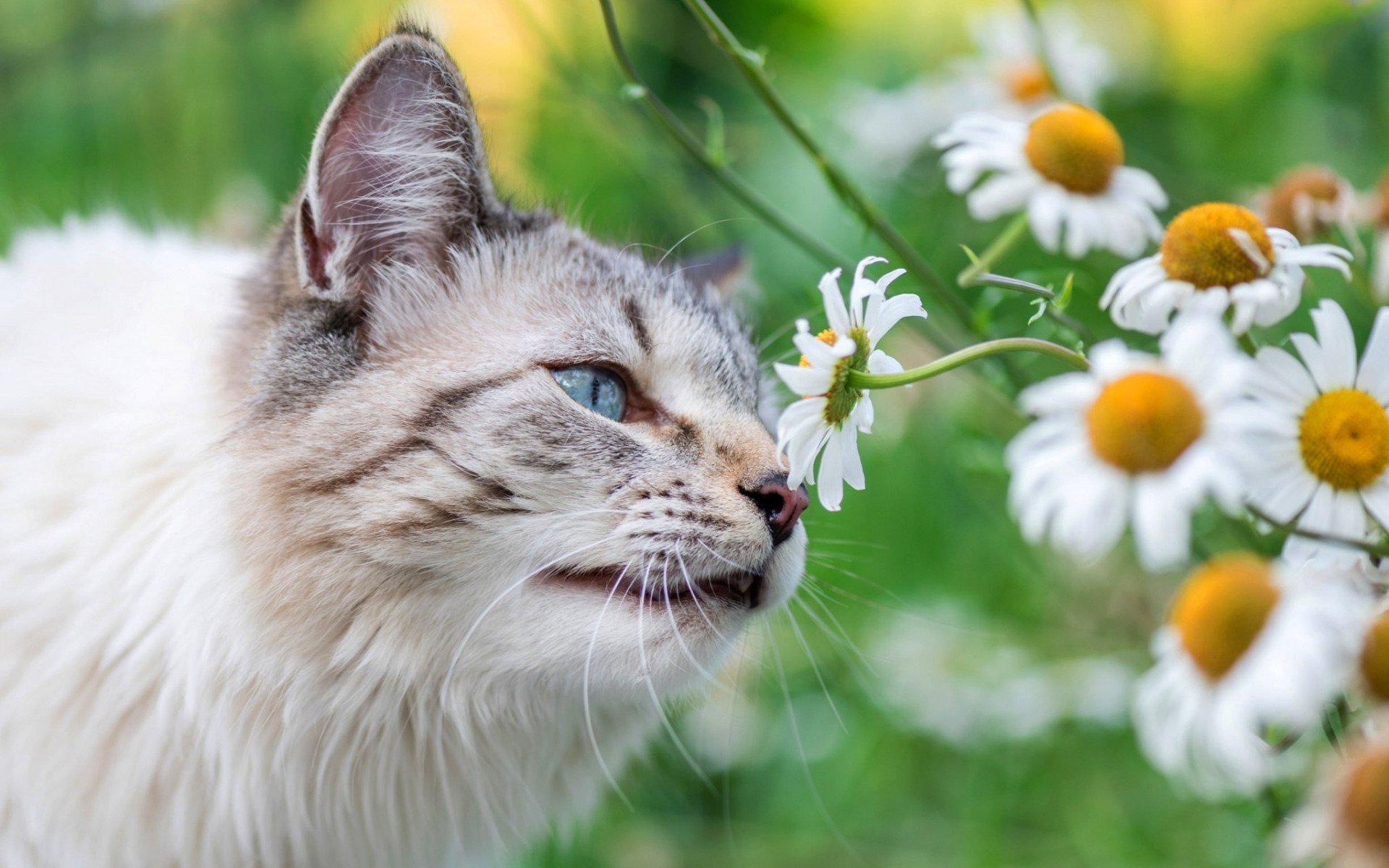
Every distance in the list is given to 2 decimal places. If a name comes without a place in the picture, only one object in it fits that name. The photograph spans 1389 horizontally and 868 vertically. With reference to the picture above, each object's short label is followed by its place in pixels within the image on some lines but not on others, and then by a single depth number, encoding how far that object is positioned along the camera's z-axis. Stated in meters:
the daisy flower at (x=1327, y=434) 0.74
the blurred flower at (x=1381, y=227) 0.81
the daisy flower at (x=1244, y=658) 0.70
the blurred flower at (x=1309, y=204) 0.80
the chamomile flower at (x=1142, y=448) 0.71
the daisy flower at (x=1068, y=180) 0.79
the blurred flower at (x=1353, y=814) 0.69
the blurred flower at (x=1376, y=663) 0.71
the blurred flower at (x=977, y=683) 0.92
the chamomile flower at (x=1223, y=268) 0.75
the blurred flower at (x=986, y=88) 0.89
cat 0.79
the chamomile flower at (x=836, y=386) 0.74
